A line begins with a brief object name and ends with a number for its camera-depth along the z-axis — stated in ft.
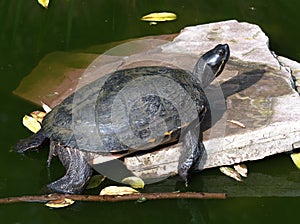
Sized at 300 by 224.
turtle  10.70
